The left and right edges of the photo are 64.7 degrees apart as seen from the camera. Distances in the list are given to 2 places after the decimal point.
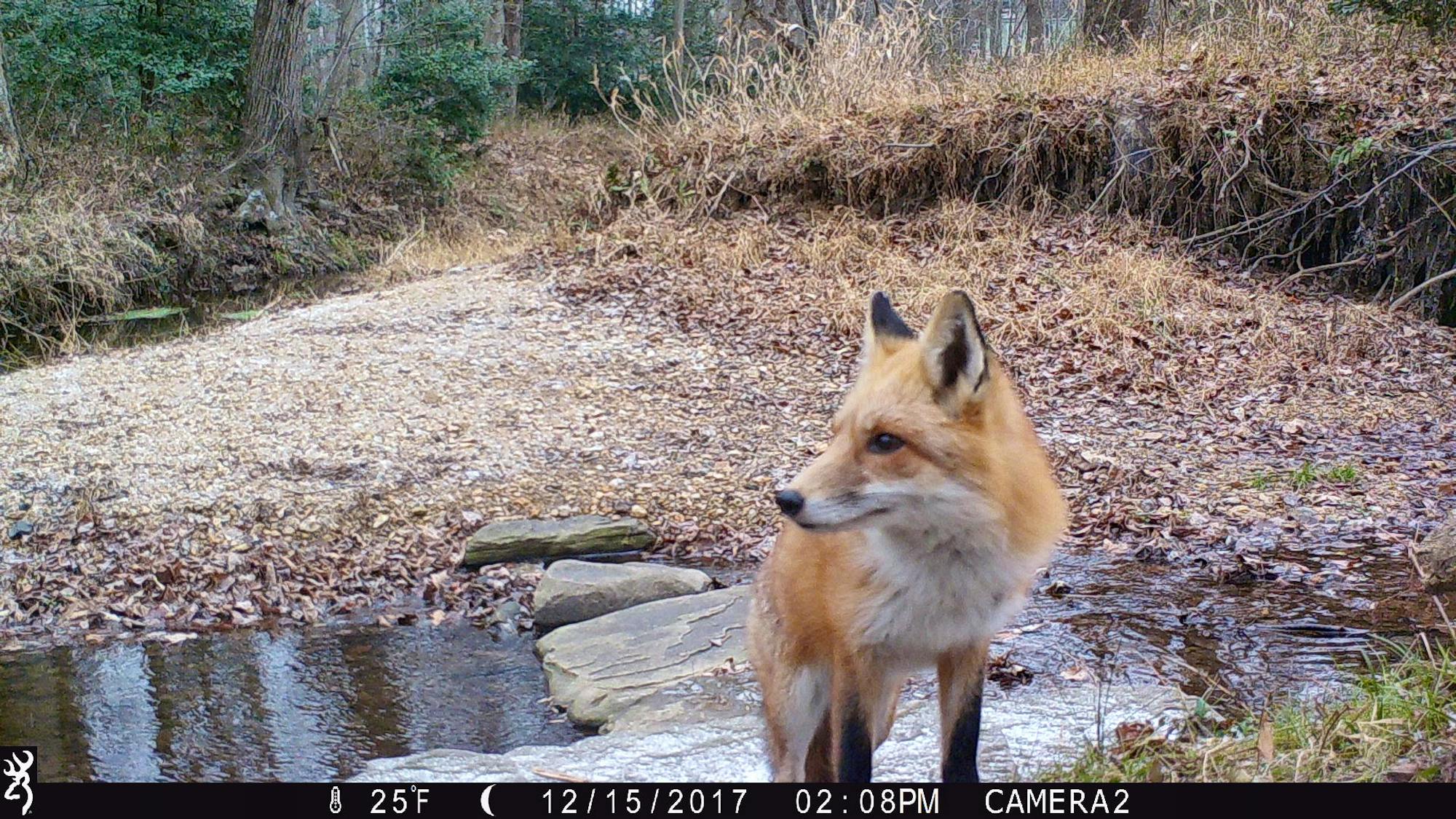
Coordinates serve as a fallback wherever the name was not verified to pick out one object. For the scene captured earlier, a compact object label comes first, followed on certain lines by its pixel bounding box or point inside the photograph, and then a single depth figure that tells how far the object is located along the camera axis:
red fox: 2.69
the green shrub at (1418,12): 9.55
